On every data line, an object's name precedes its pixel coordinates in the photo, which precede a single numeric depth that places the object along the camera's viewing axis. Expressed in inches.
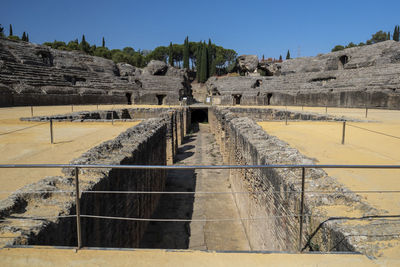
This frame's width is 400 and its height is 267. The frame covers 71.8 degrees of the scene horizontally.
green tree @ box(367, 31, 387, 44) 2554.1
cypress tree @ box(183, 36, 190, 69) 2546.8
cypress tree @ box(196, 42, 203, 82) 2362.0
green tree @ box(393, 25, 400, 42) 1921.8
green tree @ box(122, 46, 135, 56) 3713.1
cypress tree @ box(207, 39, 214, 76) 2384.4
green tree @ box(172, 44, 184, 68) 3016.7
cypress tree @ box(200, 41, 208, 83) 2317.9
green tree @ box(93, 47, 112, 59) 2322.8
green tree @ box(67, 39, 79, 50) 2223.3
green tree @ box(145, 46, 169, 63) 3029.0
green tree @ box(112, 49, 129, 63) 2368.4
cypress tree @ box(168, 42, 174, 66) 2544.3
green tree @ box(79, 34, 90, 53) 2199.9
